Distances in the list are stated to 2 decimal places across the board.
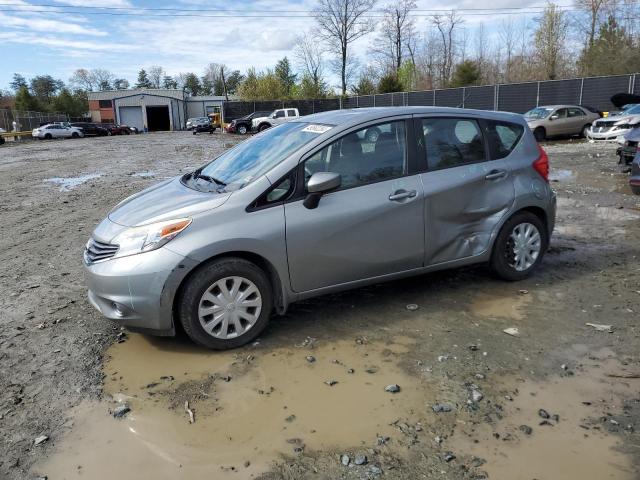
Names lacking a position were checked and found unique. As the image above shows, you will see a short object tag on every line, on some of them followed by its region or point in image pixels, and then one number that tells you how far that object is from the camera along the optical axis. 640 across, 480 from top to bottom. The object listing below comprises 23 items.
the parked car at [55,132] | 46.00
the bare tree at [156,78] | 115.00
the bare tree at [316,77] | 65.75
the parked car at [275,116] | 36.90
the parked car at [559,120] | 22.67
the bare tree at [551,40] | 49.31
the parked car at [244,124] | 40.53
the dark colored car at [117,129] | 54.16
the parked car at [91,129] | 50.22
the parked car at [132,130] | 56.53
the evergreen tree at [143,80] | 114.96
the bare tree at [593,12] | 47.66
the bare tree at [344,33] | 65.00
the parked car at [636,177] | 8.23
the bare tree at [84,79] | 103.81
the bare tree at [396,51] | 65.75
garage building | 69.69
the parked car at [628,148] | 10.96
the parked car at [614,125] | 19.55
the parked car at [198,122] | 46.30
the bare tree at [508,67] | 58.53
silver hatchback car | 3.81
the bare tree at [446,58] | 65.00
